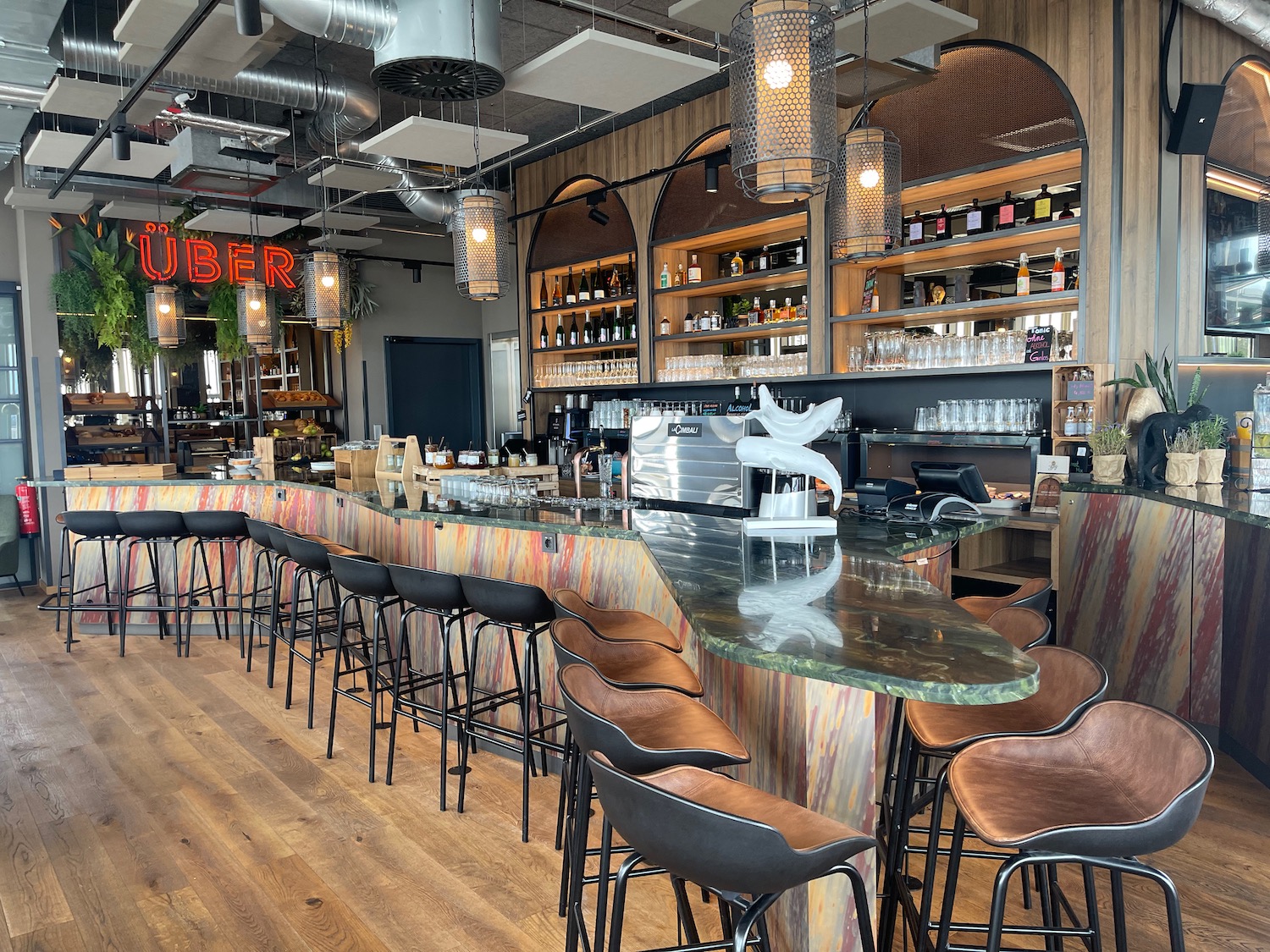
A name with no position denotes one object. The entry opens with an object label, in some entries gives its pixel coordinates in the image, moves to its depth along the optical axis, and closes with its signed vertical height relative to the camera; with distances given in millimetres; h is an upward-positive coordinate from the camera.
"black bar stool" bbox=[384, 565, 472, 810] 3412 -723
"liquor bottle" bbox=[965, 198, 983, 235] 5191 +1075
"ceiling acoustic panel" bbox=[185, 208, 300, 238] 7258 +1637
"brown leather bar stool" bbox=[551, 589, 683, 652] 2752 -657
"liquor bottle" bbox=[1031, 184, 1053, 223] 4973 +1093
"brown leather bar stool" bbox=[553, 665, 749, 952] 1789 -702
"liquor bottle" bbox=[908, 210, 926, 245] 5492 +1079
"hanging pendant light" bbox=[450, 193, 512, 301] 4113 +786
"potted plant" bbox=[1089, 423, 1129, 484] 4254 -227
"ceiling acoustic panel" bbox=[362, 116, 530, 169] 4742 +1517
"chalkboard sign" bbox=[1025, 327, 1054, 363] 4910 +342
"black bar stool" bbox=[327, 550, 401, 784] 3710 -727
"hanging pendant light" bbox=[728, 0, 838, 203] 2535 +907
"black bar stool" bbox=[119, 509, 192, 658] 5645 -861
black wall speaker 4430 +1415
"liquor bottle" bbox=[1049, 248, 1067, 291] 4891 +703
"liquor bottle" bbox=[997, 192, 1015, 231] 5082 +1085
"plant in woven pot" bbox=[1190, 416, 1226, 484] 4008 -205
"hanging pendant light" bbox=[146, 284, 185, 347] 6746 +807
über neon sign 8367 +1540
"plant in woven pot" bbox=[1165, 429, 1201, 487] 4008 -250
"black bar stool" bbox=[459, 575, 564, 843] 3113 -733
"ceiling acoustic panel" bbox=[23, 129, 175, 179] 5730 +1778
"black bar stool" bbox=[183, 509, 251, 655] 5676 -865
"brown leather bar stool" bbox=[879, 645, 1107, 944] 1927 -710
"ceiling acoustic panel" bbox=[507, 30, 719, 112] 3932 +1586
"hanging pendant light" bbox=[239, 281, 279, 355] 6711 +795
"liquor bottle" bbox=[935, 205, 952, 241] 5425 +1096
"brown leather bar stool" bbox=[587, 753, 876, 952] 1373 -689
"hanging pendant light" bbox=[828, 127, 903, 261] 3576 +877
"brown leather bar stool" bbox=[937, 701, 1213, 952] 1442 -689
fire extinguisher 7922 -738
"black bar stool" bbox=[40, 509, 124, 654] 5730 -811
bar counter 1642 -451
